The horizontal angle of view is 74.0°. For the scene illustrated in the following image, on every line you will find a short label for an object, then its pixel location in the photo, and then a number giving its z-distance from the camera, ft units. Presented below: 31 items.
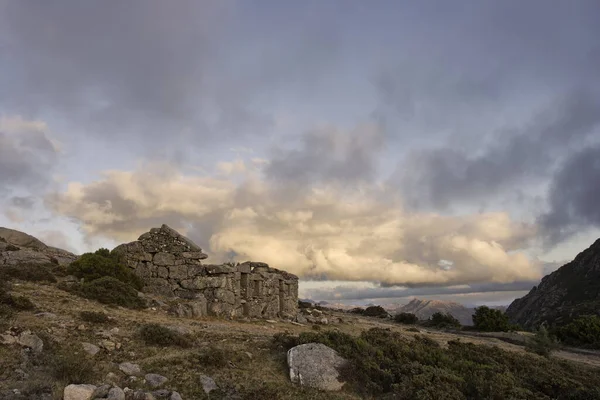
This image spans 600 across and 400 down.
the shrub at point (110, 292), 58.70
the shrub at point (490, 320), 127.75
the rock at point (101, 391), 27.46
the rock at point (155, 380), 30.86
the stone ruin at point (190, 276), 78.43
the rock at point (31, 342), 33.86
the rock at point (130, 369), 32.53
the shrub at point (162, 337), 41.40
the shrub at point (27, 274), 61.46
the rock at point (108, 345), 37.63
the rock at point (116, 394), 27.17
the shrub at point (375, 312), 189.67
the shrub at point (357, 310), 205.82
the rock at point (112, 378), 30.28
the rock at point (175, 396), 28.65
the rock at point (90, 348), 35.91
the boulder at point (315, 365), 34.65
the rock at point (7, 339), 33.50
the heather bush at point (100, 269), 69.97
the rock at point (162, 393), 29.16
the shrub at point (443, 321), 143.98
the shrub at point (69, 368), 29.30
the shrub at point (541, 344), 81.30
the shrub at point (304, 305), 165.77
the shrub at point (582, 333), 106.01
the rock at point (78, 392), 26.48
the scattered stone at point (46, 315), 43.62
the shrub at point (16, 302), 44.01
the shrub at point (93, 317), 45.50
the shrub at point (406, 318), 157.07
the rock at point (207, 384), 31.09
